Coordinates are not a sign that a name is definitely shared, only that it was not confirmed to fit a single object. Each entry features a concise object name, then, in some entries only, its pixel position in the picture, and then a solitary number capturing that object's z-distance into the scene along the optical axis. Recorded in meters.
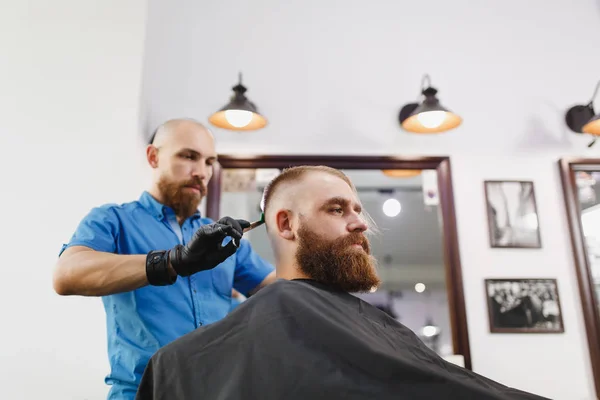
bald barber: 1.41
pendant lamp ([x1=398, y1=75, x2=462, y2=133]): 2.54
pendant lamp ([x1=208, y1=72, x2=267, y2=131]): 2.50
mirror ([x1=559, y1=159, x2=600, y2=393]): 2.53
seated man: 1.00
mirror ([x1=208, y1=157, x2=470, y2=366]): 2.60
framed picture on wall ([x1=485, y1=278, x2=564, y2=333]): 2.53
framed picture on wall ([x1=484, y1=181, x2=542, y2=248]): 2.66
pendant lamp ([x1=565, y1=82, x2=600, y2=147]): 2.87
